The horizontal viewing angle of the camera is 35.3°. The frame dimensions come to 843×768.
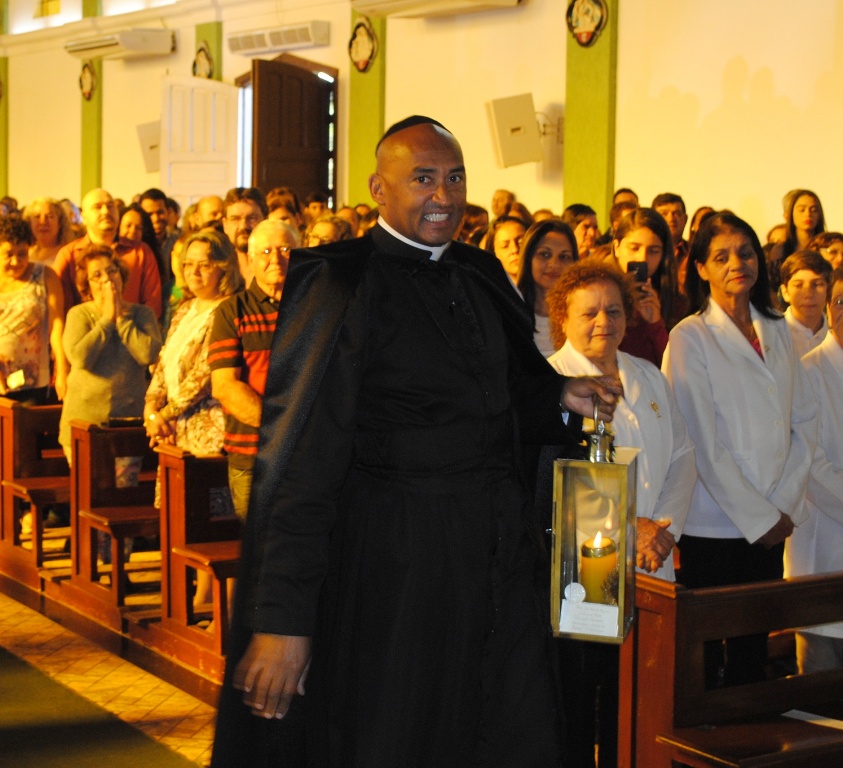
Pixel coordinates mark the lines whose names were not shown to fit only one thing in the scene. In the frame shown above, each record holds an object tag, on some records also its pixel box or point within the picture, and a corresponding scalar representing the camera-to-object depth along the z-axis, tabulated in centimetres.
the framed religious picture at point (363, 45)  1427
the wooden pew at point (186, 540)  545
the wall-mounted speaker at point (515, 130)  1245
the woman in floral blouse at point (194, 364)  561
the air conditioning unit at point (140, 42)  1686
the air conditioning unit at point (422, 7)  1281
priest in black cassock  275
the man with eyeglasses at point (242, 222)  729
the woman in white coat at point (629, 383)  405
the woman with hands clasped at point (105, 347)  683
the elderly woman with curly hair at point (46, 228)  921
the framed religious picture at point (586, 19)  1190
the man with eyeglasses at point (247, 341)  515
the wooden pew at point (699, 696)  328
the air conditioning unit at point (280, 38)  1476
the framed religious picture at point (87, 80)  1853
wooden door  1456
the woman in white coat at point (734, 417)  440
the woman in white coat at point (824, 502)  485
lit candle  277
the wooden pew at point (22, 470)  702
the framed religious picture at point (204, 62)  1631
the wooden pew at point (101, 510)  612
